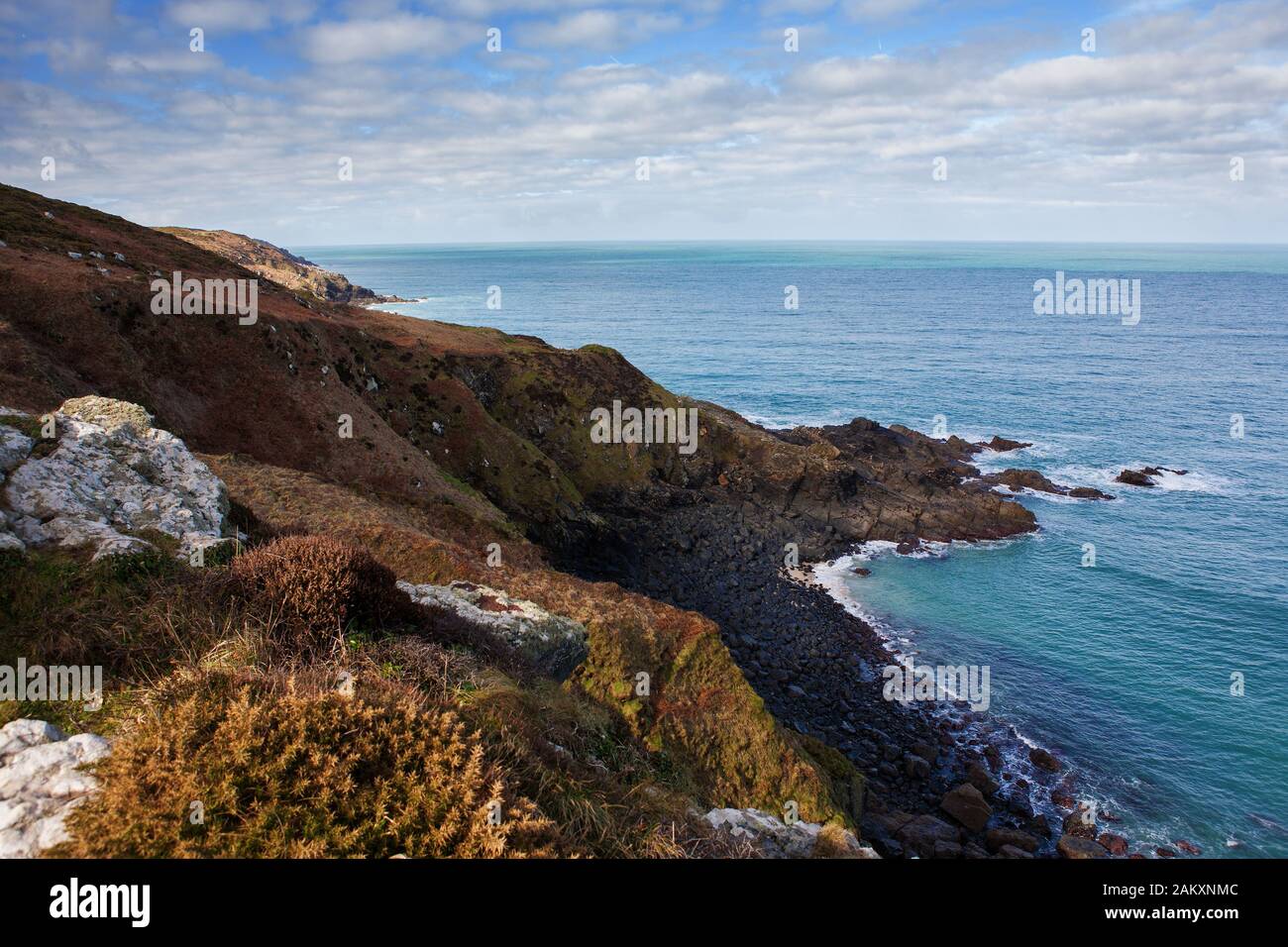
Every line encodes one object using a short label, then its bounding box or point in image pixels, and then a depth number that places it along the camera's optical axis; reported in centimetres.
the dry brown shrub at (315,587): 1034
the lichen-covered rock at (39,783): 606
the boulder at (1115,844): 2386
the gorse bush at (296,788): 620
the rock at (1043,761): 2816
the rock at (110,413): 1606
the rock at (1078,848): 2320
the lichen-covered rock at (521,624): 1616
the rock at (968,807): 2477
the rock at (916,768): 2717
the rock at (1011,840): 2378
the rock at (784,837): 1149
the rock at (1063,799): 2627
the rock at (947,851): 2220
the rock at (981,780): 2669
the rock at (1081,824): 2495
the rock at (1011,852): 2327
